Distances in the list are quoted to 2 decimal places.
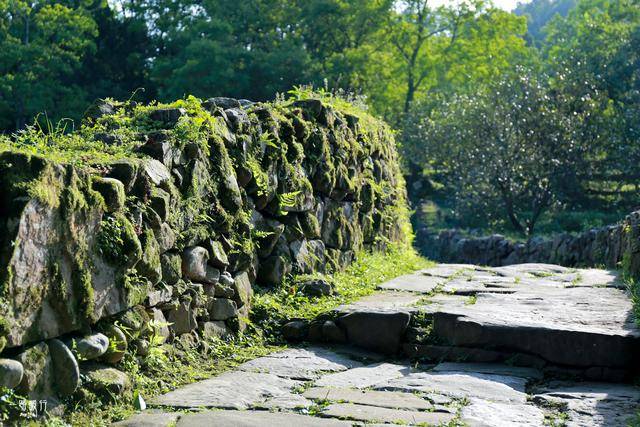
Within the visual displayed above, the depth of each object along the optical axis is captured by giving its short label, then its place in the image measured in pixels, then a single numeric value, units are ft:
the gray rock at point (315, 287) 26.00
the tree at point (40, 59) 94.94
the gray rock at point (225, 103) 24.89
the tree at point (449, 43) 128.36
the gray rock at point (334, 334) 22.50
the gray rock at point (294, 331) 22.71
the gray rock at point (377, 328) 21.97
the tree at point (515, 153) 79.10
